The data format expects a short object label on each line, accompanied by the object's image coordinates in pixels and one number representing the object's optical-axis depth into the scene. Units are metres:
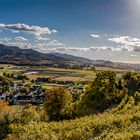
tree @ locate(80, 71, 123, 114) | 43.60
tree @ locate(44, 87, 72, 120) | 42.74
